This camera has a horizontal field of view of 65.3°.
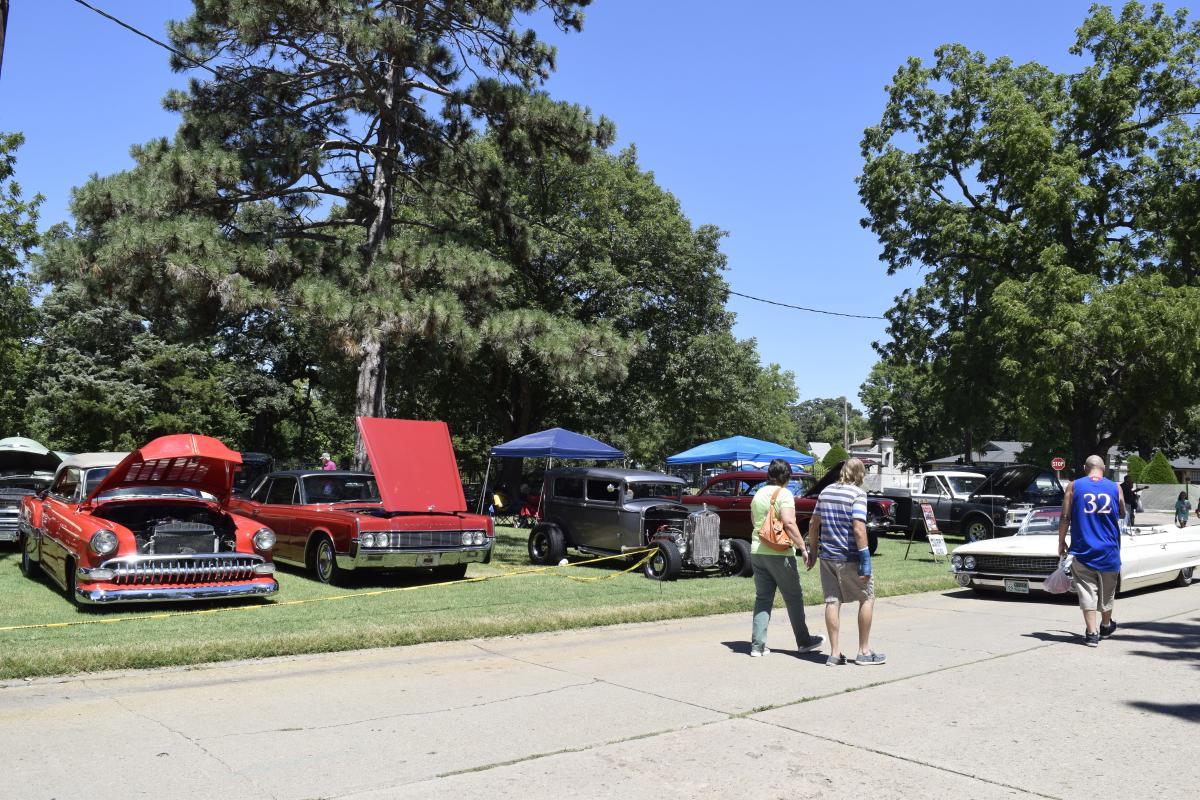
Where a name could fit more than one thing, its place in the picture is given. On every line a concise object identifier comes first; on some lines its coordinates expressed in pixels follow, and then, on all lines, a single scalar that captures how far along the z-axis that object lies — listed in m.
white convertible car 12.38
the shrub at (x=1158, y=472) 53.41
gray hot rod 13.56
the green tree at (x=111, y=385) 33.56
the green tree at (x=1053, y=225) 25.09
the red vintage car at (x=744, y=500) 18.59
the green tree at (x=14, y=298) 28.77
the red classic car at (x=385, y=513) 11.84
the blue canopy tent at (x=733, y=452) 24.38
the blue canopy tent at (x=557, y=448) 20.11
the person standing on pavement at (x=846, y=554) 7.78
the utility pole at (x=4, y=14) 8.48
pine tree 15.66
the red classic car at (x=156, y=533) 9.34
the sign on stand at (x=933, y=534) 16.02
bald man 8.94
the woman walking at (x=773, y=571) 8.12
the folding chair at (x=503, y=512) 24.84
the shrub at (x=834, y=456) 62.18
